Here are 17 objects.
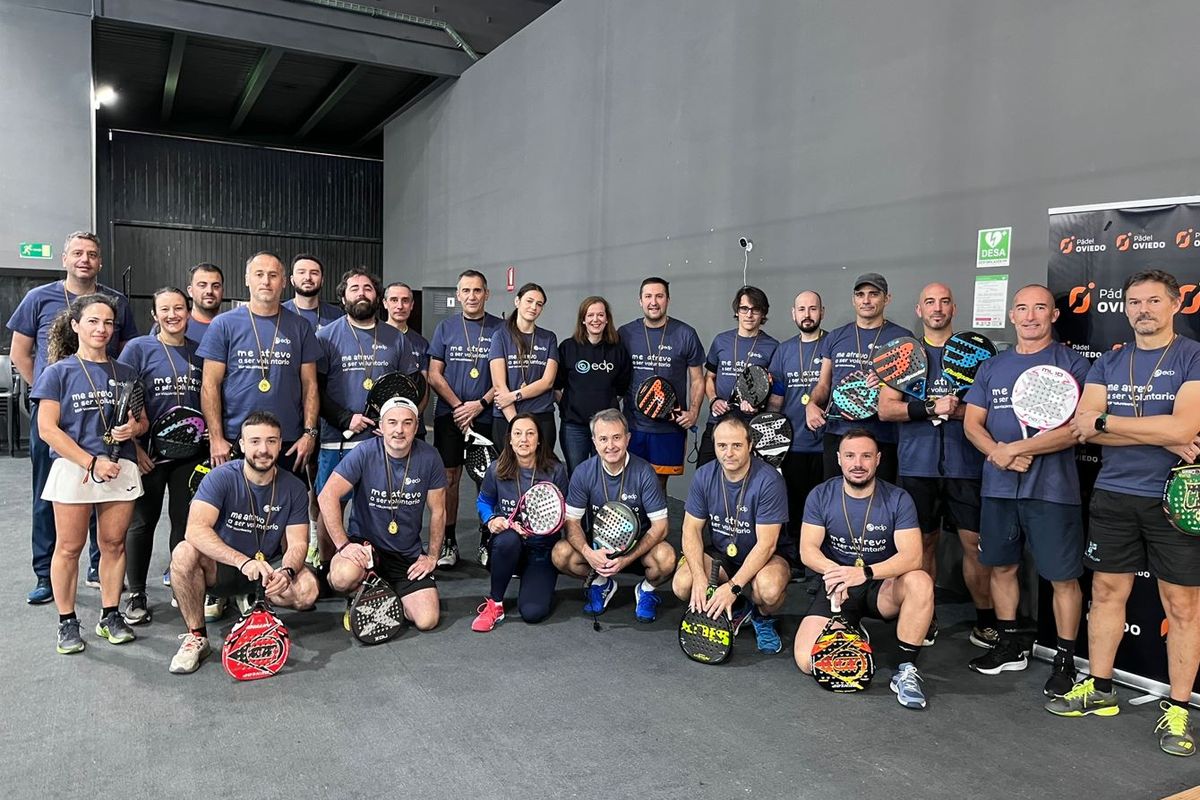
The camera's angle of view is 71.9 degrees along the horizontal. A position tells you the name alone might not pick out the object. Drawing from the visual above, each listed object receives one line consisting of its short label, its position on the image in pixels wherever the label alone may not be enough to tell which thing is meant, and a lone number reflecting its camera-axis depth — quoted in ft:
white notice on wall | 13.75
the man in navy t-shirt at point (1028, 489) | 10.57
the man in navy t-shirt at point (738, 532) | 11.69
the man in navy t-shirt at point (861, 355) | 13.50
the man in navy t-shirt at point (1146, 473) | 9.17
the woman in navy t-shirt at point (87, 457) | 10.85
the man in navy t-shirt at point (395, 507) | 12.25
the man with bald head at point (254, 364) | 12.46
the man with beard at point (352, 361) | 14.03
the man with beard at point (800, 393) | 14.53
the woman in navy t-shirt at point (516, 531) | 12.73
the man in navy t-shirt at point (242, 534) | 10.69
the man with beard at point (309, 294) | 14.49
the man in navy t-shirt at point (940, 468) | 12.32
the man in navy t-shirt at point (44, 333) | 12.80
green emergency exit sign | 27.71
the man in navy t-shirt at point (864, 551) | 10.66
